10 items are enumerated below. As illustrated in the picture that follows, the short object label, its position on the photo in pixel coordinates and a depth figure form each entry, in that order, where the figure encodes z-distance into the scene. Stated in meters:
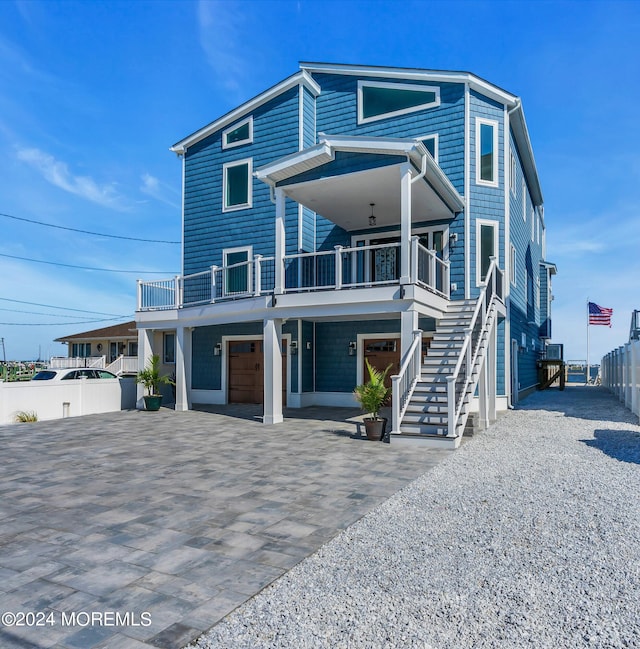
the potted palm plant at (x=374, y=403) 9.55
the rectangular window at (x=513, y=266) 15.14
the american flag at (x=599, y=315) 28.97
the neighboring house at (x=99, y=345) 31.11
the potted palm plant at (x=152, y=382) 15.02
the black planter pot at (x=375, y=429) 9.54
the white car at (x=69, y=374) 16.08
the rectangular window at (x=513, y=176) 15.17
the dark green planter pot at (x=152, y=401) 14.97
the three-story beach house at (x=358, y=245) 10.57
